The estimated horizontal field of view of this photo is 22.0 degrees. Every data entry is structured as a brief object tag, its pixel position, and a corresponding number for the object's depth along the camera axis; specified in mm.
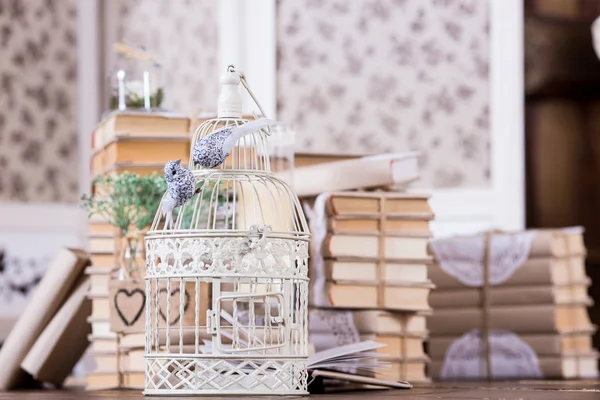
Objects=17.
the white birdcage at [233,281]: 2117
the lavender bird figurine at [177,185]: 2141
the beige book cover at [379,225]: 3007
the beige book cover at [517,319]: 3496
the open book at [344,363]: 2397
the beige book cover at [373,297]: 2993
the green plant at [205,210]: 2711
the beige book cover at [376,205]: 3002
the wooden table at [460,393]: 2148
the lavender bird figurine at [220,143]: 2159
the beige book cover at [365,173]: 3070
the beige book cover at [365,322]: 3024
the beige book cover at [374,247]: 2999
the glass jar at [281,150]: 3281
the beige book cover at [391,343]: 3016
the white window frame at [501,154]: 4919
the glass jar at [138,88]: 3197
